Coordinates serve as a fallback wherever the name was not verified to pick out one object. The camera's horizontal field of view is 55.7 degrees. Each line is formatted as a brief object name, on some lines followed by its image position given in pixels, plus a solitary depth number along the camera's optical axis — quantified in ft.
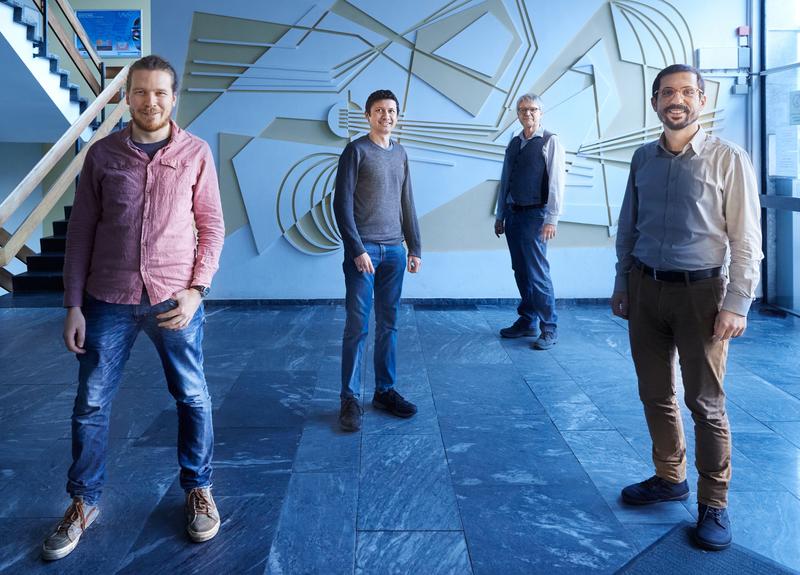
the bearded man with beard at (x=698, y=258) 7.91
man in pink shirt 7.73
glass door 20.10
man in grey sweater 11.51
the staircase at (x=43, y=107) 18.54
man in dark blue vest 16.46
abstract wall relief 21.27
